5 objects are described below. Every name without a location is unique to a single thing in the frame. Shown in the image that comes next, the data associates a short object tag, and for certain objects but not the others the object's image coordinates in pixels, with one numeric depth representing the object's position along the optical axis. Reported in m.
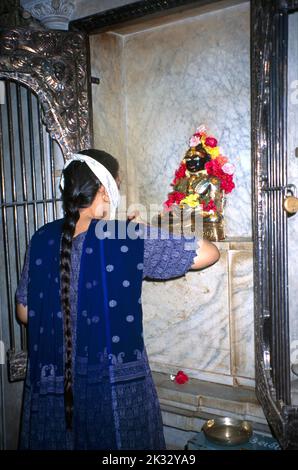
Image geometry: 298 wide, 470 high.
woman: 1.88
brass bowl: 2.46
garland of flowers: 2.97
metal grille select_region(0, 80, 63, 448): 3.04
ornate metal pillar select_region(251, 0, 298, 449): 2.22
